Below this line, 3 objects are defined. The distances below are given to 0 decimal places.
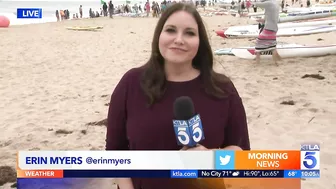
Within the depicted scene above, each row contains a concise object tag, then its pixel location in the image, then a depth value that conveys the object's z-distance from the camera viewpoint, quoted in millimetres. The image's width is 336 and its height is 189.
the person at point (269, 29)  8055
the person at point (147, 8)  37812
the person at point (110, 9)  34666
